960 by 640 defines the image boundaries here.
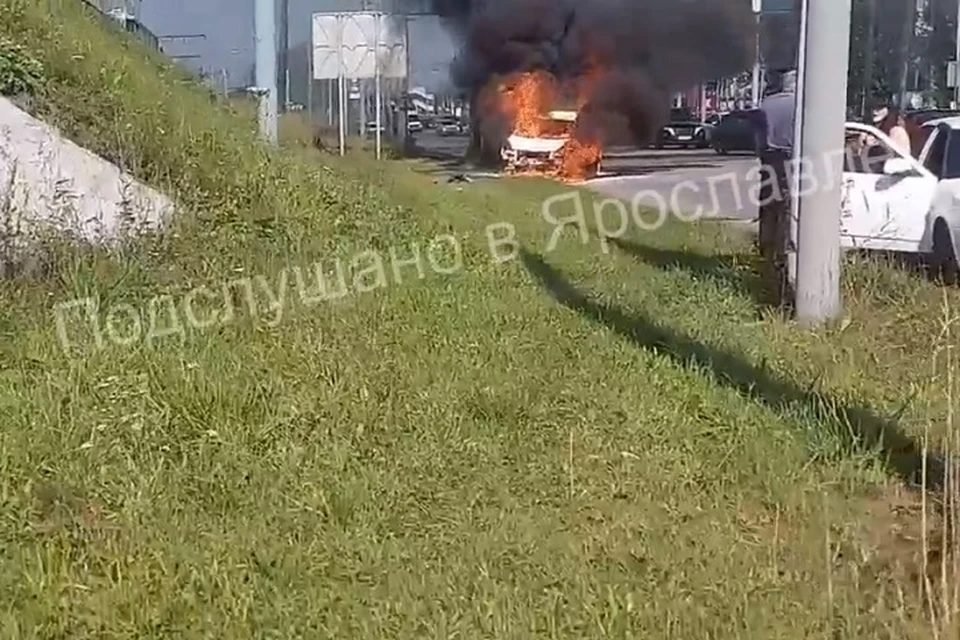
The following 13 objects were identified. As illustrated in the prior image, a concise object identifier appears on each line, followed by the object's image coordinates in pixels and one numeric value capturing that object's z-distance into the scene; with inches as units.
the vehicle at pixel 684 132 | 1315.2
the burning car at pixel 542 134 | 1051.3
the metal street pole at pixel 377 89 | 898.9
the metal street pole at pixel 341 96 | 864.3
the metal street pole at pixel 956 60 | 1190.7
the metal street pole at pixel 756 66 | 1161.7
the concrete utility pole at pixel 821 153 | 314.0
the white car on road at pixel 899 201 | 426.0
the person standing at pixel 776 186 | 352.8
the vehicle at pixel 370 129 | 1129.4
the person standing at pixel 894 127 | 455.8
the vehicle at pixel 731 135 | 1208.2
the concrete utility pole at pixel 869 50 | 1290.6
